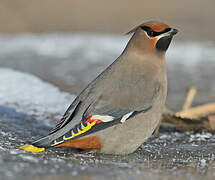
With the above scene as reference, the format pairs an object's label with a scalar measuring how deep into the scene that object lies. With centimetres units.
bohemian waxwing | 694
